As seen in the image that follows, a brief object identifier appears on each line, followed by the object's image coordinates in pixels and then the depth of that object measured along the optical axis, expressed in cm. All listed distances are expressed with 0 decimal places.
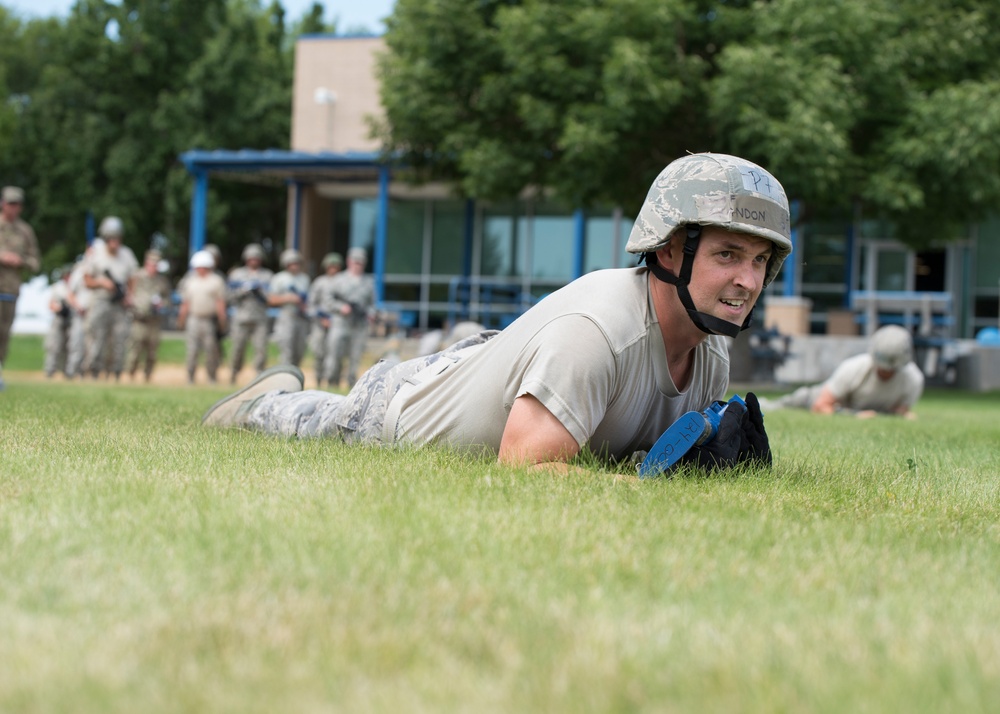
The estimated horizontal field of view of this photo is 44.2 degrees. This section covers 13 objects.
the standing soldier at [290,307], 1972
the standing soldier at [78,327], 1886
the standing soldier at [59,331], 2095
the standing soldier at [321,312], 1928
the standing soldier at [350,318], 1883
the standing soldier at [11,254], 1377
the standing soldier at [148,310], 2020
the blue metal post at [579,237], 3023
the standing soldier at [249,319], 2000
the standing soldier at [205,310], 1986
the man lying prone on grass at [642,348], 454
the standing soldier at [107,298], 1836
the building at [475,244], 3058
